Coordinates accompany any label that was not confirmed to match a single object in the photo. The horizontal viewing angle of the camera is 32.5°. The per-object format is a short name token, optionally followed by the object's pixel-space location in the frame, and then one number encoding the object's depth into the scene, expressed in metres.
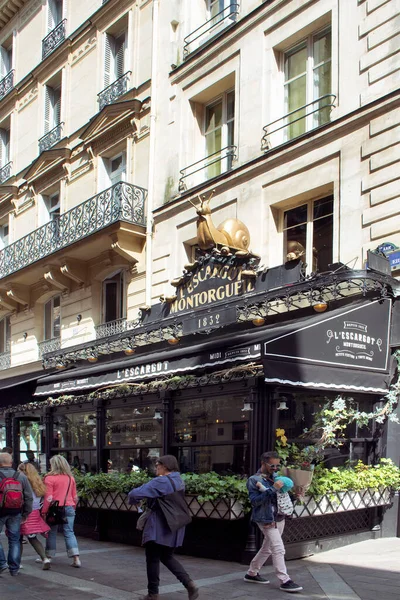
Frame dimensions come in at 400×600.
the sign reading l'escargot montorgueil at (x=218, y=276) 11.77
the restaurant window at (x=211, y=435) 10.19
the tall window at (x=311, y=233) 11.93
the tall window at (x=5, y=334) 22.38
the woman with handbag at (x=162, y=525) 7.01
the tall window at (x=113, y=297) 17.16
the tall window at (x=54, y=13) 21.69
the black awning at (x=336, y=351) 8.83
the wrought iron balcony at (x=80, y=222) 16.01
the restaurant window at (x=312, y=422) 9.69
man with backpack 8.81
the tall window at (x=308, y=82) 12.41
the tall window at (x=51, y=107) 21.34
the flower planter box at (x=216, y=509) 9.02
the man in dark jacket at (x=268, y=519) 7.54
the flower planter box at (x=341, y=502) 9.13
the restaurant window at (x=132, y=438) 12.05
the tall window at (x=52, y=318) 19.58
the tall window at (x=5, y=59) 24.59
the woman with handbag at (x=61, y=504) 9.47
